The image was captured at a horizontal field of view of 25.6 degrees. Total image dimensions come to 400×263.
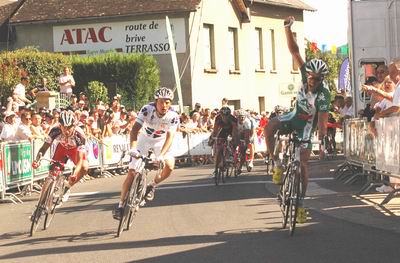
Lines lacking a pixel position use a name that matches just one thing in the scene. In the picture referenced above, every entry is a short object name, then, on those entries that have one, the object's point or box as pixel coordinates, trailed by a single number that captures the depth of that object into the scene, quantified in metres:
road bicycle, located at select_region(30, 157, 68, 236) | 12.51
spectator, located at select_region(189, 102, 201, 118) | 33.53
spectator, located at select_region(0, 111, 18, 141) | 20.08
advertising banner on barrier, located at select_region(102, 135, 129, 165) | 26.03
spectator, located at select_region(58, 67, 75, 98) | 31.00
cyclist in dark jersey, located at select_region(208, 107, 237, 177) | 20.94
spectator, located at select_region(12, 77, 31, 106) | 24.84
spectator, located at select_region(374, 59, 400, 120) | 14.08
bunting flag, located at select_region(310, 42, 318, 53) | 67.76
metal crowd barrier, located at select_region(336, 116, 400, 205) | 13.89
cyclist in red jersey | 13.00
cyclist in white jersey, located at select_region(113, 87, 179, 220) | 12.08
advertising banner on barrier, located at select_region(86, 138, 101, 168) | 24.39
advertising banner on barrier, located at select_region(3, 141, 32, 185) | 18.47
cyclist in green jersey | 11.23
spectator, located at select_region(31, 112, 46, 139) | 21.22
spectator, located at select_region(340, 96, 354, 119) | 25.93
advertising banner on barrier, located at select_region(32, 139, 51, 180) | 20.27
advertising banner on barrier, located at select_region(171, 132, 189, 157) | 30.95
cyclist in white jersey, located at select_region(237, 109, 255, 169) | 23.28
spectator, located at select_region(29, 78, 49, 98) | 28.72
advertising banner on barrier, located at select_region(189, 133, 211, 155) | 31.88
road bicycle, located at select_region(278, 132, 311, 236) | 11.09
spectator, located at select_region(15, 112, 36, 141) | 20.23
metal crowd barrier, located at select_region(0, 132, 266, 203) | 18.44
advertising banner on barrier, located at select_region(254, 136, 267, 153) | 34.53
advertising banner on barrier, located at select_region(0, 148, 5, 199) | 18.02
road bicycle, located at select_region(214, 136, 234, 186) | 20.36
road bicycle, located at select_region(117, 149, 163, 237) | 11.83
